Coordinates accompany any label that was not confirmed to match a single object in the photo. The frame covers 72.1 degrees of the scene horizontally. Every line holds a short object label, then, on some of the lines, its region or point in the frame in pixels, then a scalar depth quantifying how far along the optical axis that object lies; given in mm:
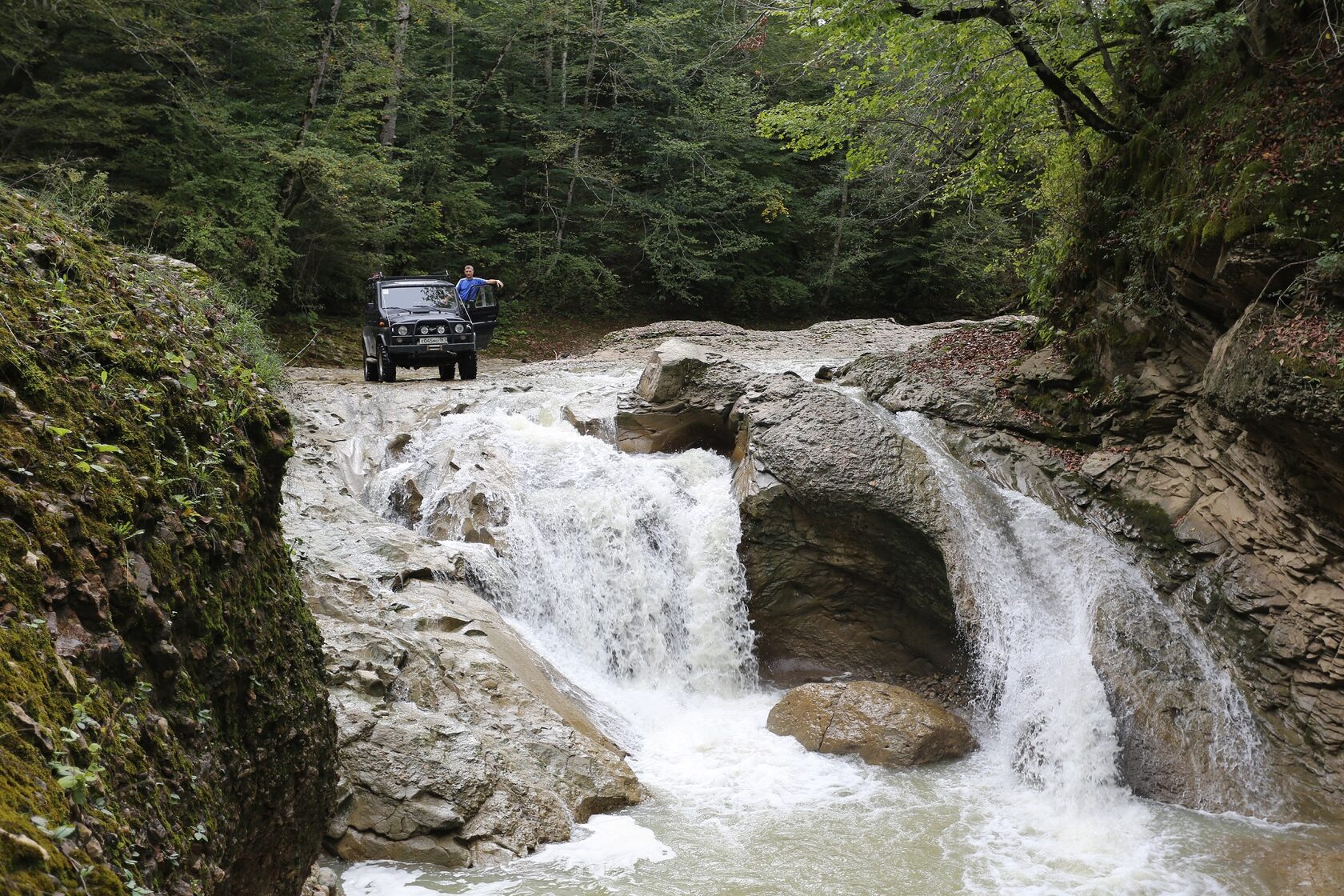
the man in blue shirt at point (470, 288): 16516
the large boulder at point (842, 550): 11281
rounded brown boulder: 9320
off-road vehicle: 15211
